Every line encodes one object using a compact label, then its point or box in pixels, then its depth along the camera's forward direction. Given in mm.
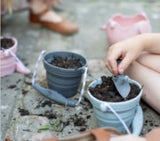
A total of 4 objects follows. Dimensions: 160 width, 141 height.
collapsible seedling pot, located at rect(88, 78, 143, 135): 966
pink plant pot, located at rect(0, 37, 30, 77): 1279
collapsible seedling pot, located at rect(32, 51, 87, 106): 1153
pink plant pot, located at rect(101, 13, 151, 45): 1447
